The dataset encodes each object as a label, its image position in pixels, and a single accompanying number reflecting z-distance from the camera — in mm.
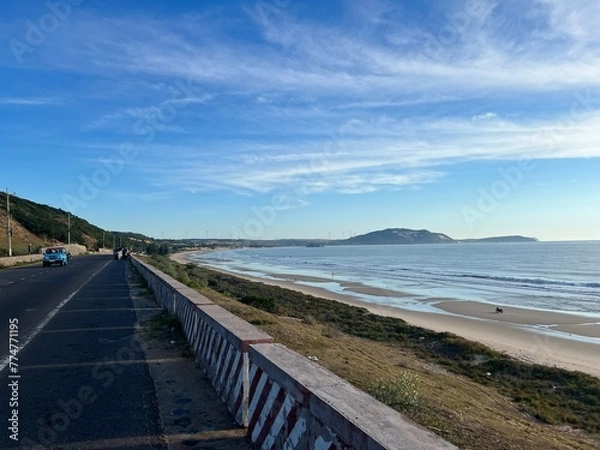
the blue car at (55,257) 41031
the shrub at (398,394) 5852
